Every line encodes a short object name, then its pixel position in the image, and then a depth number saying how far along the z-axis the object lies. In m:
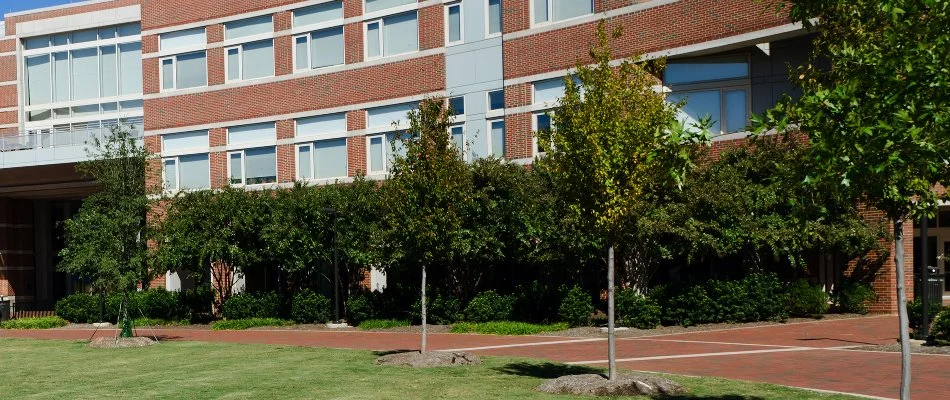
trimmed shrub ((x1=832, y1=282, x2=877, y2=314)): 27.72
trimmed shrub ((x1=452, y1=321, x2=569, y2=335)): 27.00
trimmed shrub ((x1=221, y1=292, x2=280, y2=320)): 35.62
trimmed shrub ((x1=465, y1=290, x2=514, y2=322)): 29.81
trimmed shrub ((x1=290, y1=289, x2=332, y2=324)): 33.84
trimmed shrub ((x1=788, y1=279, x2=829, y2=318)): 27.22
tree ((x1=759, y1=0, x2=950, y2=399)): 9.39
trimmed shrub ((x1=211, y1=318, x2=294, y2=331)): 33.97
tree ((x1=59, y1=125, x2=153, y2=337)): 27.77
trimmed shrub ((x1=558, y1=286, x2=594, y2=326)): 27.66
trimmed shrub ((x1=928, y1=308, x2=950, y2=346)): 19.39
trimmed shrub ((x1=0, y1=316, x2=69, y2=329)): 38.72
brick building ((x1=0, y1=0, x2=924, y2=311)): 30.64
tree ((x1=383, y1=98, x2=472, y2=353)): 20.34
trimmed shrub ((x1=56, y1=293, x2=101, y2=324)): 39.66
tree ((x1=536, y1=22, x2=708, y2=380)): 14.80
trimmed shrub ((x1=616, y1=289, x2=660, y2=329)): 26.39
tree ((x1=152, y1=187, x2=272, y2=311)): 34.81
